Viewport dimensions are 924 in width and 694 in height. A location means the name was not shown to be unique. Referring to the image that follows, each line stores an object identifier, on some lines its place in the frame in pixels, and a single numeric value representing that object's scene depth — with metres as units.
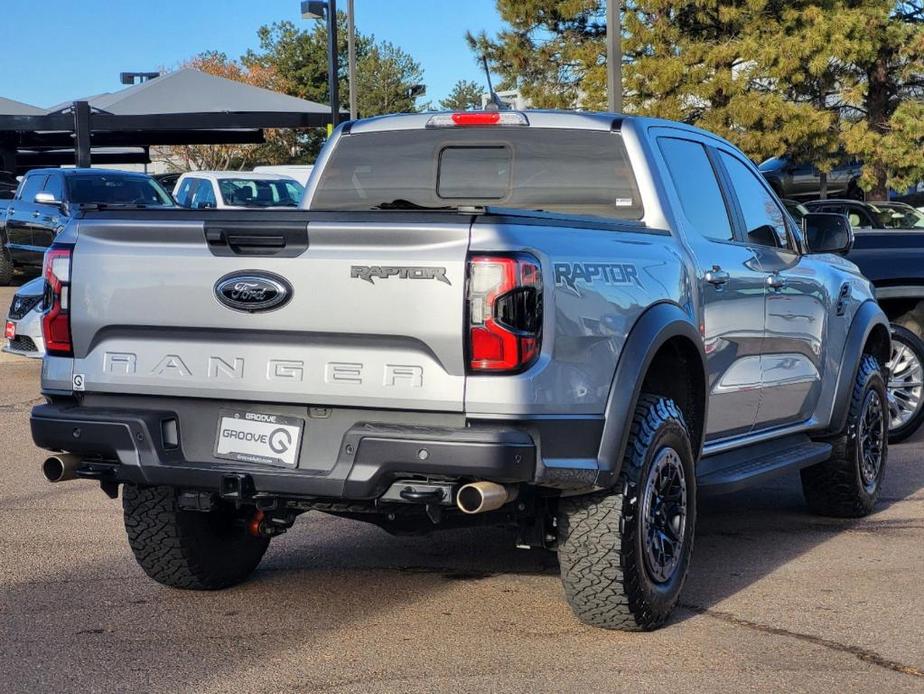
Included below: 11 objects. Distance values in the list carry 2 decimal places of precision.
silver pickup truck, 4.53
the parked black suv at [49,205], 19.44
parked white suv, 22.80
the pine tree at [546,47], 28.91
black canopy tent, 29.81
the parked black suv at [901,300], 9.58
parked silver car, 11.53
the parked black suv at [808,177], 28.95
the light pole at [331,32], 29.22
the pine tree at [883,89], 26.33
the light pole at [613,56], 17.33
